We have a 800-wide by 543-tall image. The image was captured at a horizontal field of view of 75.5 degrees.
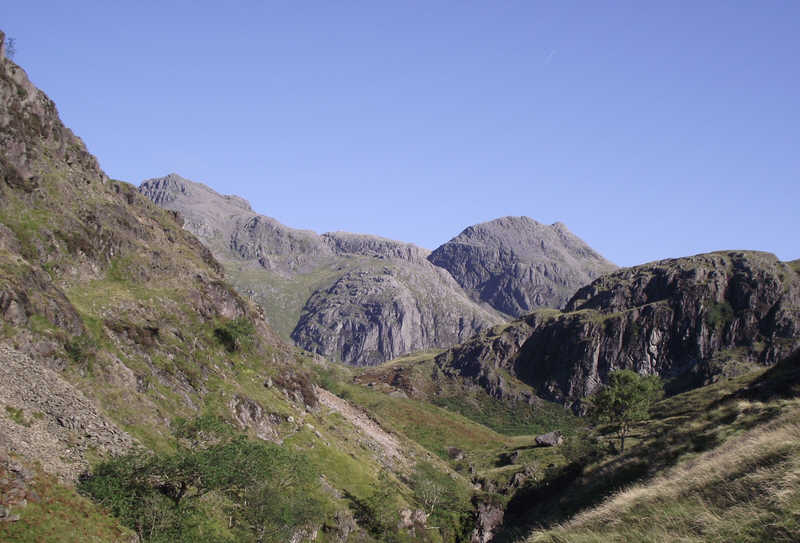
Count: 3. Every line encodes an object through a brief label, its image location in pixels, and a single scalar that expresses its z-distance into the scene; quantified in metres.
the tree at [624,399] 111.50
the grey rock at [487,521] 110.97
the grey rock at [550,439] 184.75
